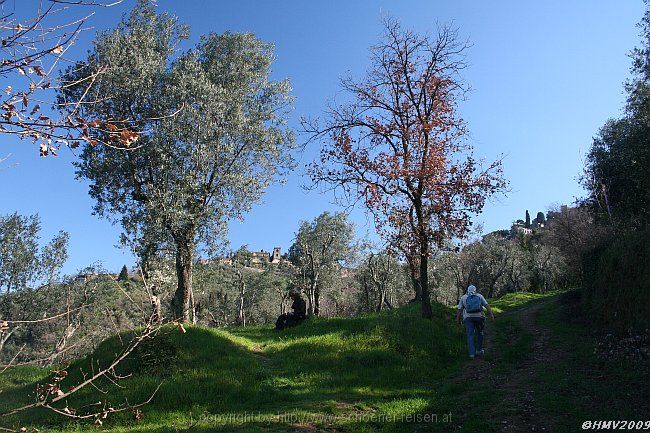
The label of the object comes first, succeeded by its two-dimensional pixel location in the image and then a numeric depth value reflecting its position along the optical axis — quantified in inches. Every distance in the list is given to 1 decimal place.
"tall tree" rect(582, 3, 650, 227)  976.3
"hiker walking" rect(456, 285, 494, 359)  587.2
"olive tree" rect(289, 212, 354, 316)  2267.5
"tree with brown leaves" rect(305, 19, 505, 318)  741.3
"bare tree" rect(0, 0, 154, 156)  126.6
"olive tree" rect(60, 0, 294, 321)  896.3
